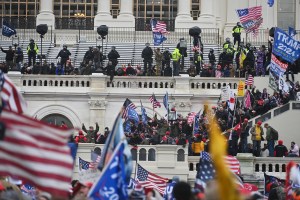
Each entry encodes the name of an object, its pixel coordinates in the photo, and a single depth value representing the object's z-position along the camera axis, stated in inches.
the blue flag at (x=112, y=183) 601.0
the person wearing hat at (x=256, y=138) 1545.3
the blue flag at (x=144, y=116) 1775.3
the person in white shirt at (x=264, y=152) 1562.5
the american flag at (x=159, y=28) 2237.9
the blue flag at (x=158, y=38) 2215.8
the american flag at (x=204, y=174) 757.9
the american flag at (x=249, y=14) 2157.0
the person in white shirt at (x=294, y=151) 1522.6
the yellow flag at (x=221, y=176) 422.3
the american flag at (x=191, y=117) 1777.8
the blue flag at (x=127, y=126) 1688.9
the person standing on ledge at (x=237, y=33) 2245.3
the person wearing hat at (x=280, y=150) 1537.4
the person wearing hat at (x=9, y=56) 2106.3
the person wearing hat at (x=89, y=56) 2096.6
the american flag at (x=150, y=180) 1103.6
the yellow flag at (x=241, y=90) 1921.8
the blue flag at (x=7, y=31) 2353.6
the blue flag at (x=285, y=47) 1807.3
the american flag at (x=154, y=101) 1945.7
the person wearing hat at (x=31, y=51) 2112.5
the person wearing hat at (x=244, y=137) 1513.3
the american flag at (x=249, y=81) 1957.4
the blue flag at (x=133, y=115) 1745.8
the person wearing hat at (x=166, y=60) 2071.9
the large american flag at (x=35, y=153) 505.4
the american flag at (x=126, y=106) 1767.7
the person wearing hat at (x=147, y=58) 2063.2
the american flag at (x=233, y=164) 1302.7
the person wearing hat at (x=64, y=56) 2073.1
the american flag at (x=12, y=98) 669.3
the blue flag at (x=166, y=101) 1866.3
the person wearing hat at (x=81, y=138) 1606.3
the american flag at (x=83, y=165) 1284.4
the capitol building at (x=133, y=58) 1545.3
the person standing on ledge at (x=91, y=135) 1652.3
